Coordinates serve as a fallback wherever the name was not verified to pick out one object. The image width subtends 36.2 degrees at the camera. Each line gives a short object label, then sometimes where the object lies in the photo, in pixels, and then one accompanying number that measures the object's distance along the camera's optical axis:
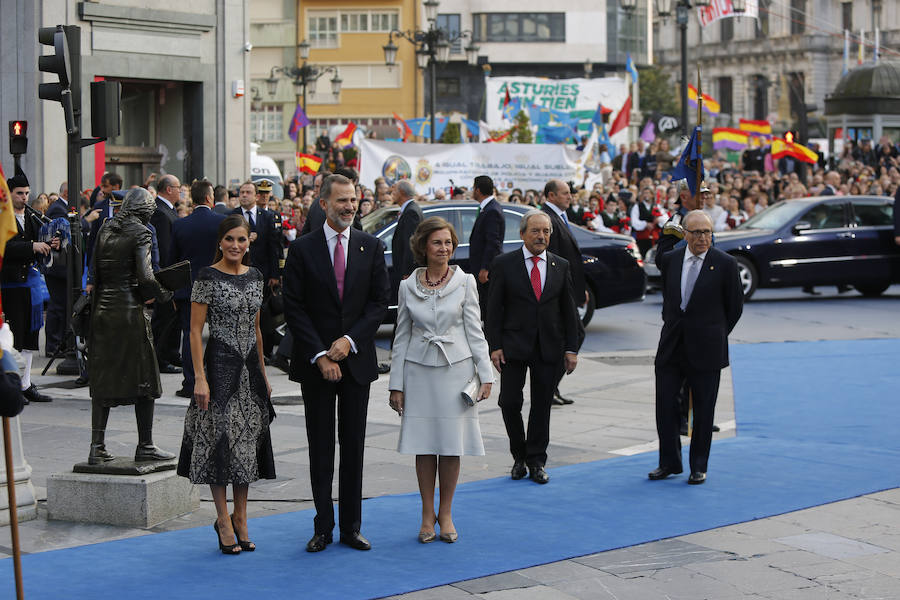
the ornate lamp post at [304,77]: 42.09
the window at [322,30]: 68.62
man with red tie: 9.09
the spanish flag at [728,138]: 37.93
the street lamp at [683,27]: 22.72
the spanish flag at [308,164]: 33.28
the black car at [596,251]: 16.20
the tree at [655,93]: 83.88
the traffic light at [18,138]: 15.26
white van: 32.64
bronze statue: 8.02
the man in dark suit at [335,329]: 7.26
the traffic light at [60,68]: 11.48
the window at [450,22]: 70.44
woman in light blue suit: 7.40
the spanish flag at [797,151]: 32.09
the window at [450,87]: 69.94
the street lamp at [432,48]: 31.34
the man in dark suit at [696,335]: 9.00
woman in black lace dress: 7.09
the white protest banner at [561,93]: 46.22
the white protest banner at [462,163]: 25.56
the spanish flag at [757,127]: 37.97
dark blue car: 20.16
